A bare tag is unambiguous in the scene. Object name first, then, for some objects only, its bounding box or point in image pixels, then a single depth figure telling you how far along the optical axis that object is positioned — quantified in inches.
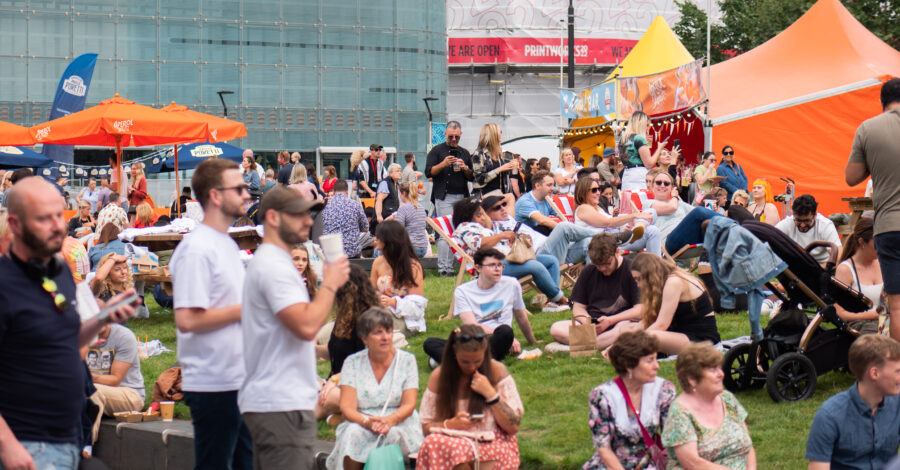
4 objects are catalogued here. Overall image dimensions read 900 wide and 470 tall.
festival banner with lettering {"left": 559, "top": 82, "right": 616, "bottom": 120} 961.5
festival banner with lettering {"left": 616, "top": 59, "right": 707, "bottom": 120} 829.8
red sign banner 2048.5
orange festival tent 808.9
